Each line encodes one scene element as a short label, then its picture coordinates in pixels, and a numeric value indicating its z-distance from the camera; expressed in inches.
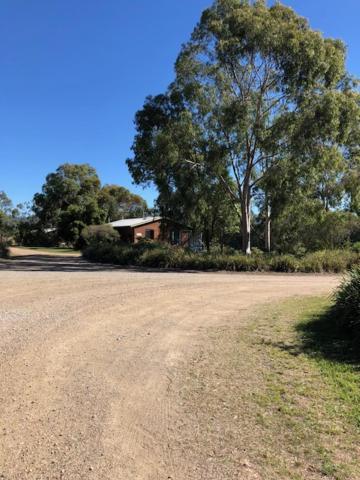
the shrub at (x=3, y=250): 1213.6
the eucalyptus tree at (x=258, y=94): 828.6
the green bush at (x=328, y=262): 845.8
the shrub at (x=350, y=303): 304.4
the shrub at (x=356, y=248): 1012.1
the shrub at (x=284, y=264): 844.6
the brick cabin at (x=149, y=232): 1769.8
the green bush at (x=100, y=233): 1630.2
